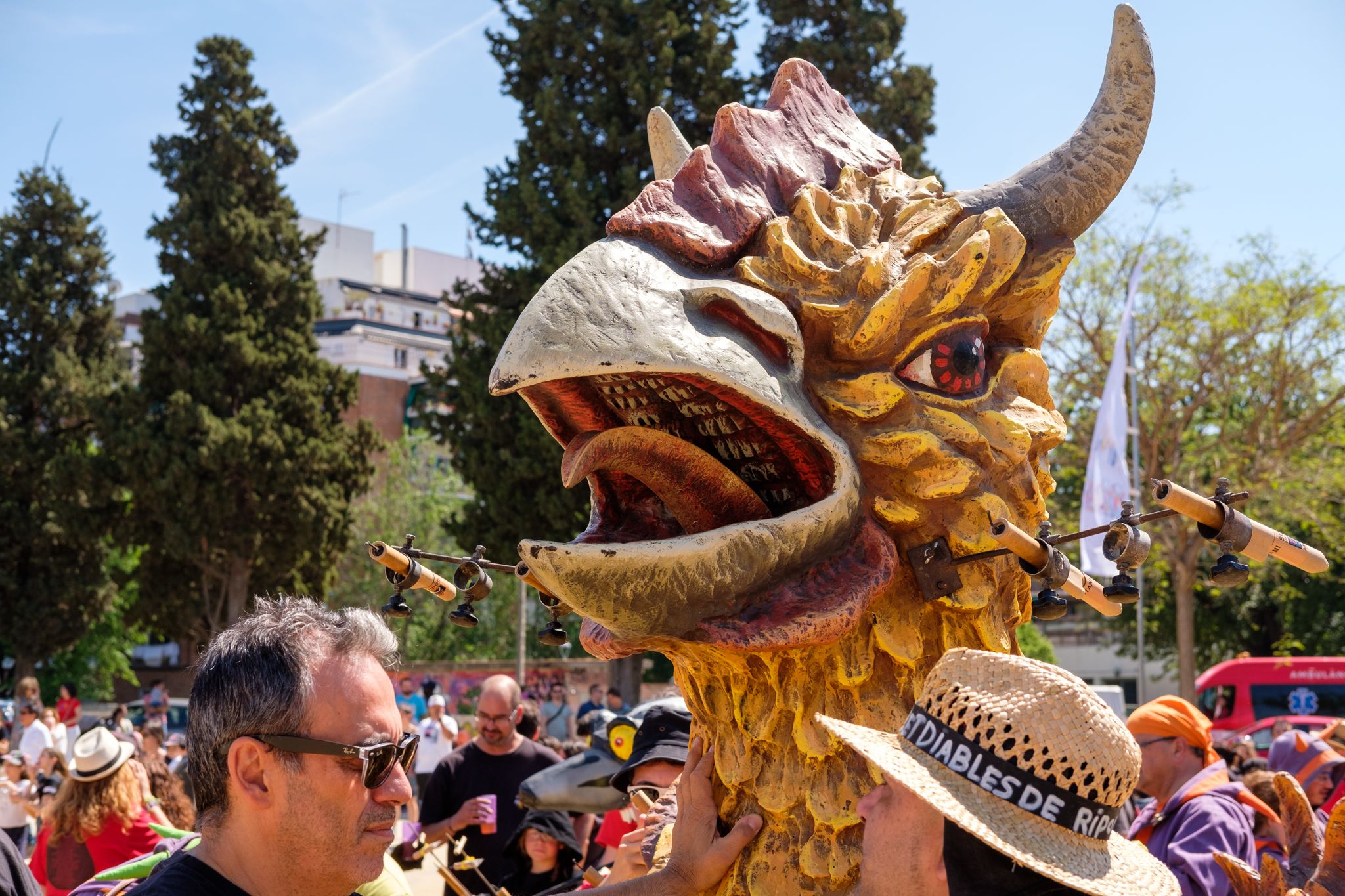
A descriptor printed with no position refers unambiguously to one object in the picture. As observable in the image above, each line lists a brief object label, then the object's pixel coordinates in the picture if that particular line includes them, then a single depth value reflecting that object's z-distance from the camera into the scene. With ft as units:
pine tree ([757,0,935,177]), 69.97
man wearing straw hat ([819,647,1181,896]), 6.27
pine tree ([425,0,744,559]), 61.98
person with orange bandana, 14.60
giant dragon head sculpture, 7.43
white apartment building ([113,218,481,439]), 168.96
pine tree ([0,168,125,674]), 89.61
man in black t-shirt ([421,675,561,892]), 22.75
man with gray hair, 7.17
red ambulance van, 68.33
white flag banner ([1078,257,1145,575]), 49.52
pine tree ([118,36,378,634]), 79.61
